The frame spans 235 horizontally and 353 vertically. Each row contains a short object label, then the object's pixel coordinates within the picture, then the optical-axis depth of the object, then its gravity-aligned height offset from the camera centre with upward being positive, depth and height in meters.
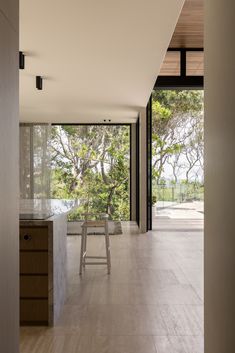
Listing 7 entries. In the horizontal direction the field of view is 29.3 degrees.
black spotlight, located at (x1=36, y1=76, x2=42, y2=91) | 5.81 +1.27
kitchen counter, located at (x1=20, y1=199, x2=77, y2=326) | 3.52 -0.72
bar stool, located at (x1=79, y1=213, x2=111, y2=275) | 5.23 -0.64
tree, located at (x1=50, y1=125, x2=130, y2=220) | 11.48 +0.35
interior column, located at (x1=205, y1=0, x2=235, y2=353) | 1.74 +0.02
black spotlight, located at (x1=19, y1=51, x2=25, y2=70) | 4.69 +1.28
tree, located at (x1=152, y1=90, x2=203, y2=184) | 11.14 +1.27
